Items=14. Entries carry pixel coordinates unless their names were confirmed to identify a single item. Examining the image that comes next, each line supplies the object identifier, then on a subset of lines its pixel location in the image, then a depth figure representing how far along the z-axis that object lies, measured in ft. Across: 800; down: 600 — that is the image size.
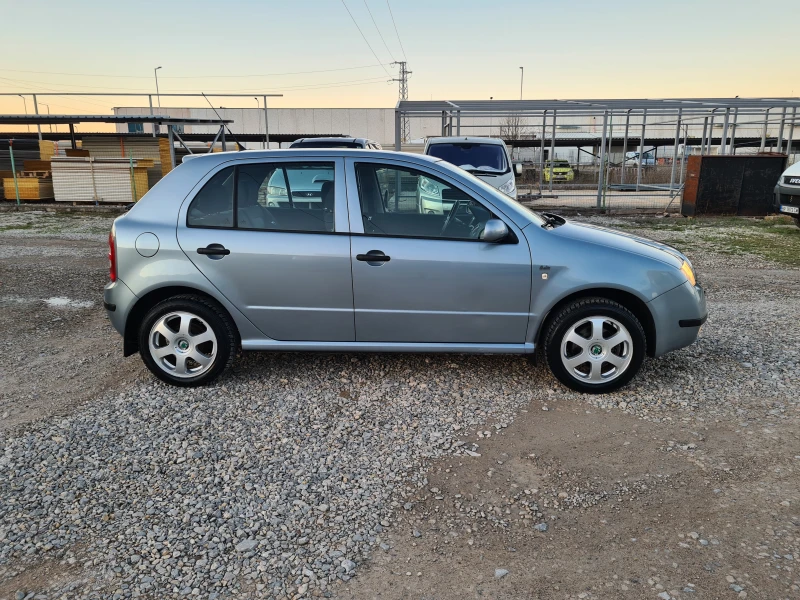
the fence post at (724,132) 54.39
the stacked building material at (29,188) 58.80
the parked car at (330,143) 39.24
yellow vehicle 115.24
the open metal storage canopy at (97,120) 55.83
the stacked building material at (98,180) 56.95
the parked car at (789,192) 37.78
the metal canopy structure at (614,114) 54.24
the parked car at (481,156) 37.65
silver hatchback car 13.69
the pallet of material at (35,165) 64.18
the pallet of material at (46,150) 68.23
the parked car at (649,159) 132.22
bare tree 130.33
